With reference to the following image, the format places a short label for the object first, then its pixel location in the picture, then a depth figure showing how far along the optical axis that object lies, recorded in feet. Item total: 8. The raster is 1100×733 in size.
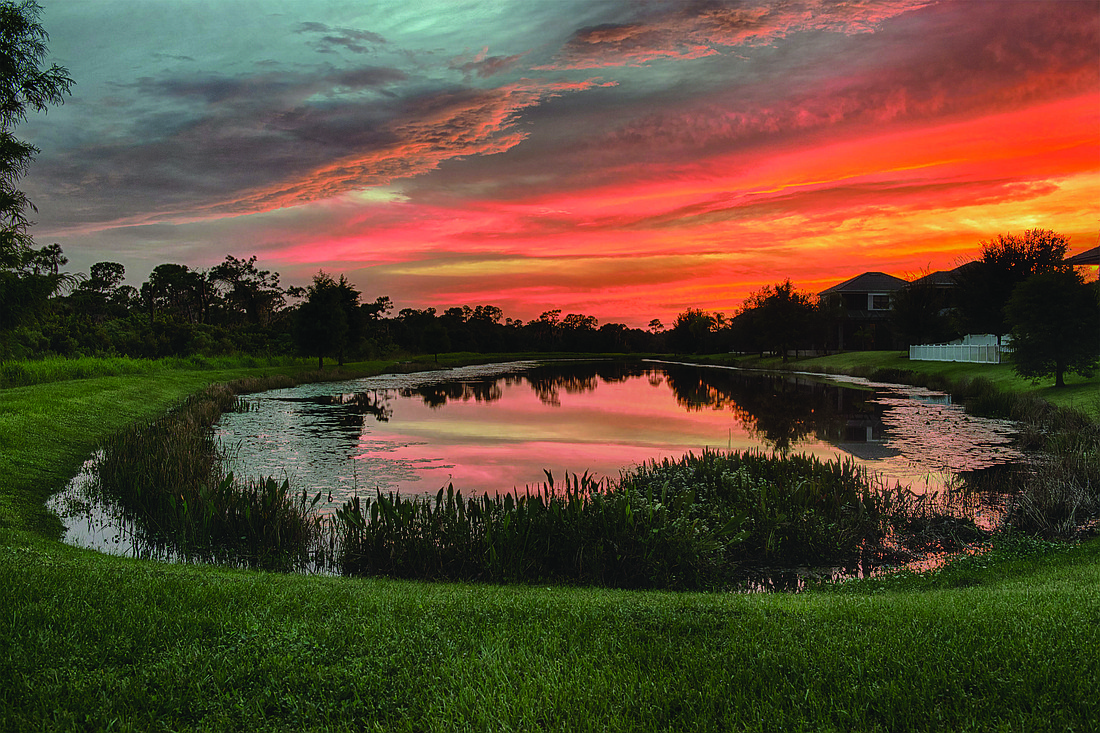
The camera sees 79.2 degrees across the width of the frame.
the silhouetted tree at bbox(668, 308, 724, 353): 355.56
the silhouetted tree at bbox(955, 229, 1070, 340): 119.44
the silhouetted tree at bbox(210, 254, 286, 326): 294.05
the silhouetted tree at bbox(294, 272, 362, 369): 150.20
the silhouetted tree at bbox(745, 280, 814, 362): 207.51
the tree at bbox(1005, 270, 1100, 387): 77.61
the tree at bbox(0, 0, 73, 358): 52.60
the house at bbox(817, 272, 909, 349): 232.32
